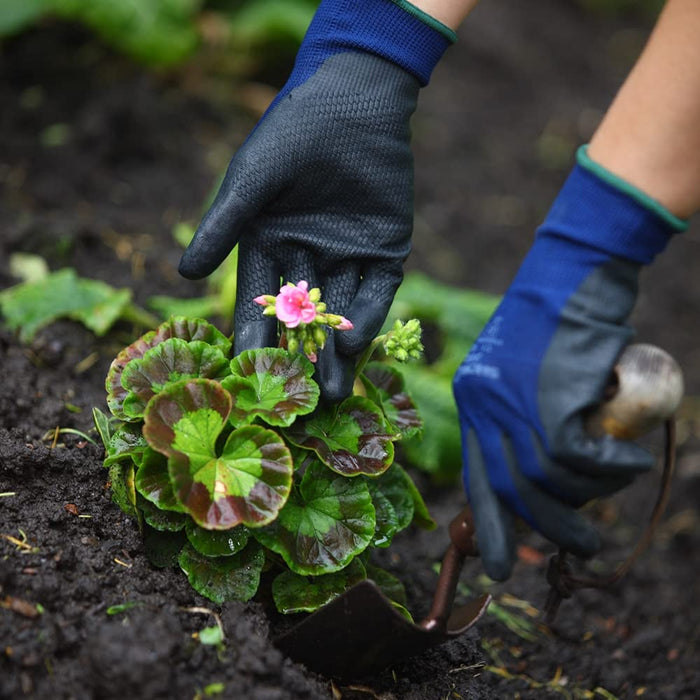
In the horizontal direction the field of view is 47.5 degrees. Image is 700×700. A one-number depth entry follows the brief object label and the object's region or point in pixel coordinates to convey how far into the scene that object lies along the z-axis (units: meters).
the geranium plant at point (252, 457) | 1.73
